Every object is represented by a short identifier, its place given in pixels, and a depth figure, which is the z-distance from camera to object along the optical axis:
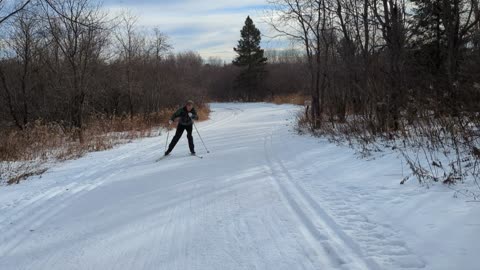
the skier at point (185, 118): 12.56
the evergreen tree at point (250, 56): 67.19
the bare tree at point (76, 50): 16.81
